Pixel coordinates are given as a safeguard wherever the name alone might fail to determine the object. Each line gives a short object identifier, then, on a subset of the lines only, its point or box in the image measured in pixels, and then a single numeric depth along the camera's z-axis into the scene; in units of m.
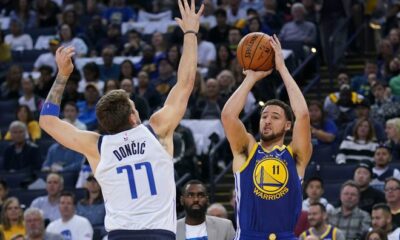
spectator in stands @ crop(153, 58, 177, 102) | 19.28
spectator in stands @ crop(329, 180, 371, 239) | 14.23
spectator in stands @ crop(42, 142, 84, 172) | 17.83
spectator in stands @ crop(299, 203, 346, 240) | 13.60
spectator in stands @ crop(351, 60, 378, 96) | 18.73
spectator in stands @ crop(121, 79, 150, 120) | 17.62
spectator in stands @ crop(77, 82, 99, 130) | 18.98
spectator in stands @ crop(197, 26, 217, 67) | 20.20
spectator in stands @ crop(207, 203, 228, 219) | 14.08
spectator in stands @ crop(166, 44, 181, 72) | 19.98
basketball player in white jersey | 7.91
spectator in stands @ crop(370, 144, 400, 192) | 15.33
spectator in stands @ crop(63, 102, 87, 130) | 18.39
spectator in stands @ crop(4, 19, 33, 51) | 22.98
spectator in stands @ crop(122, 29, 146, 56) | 21.53
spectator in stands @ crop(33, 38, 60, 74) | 21.62
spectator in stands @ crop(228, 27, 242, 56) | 20.17
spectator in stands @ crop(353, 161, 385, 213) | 14.77
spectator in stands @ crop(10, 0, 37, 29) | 24.16
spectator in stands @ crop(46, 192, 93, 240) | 15.11
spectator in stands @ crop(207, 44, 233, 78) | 19.31
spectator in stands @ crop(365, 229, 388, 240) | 12.88
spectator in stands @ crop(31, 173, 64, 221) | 16.31
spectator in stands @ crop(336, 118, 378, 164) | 16.27
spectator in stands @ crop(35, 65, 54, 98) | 20.45
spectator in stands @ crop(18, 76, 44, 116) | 19.98
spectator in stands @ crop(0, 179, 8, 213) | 16.69
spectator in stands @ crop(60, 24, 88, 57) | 21.97
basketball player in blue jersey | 9.20
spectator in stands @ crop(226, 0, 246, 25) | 22.16
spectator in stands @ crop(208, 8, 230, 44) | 21.03
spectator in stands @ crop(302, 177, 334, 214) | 14.78
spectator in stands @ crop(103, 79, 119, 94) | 18.60
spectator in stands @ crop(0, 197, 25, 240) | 15.49
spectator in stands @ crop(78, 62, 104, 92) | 19.95
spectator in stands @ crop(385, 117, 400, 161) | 16.17
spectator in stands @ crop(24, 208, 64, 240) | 14.69
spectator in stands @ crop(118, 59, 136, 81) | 19.89
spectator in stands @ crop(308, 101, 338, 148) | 16.97
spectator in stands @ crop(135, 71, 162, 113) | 18.80
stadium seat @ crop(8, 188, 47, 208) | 17.06
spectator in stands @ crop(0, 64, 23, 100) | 20.64
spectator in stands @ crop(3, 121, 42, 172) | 18.17
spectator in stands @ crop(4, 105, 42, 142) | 19.05
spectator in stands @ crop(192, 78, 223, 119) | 18.05
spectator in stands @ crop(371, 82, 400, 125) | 17.23
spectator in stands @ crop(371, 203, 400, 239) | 13.41
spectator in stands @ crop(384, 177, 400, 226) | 14.06
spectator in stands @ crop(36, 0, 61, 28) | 23.81
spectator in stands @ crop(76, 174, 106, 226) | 15.87
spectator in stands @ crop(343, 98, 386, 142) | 16.73
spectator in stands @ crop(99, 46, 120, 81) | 20.62
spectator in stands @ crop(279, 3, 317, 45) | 20.56
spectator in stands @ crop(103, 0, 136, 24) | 23.56
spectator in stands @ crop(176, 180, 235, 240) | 11.88
